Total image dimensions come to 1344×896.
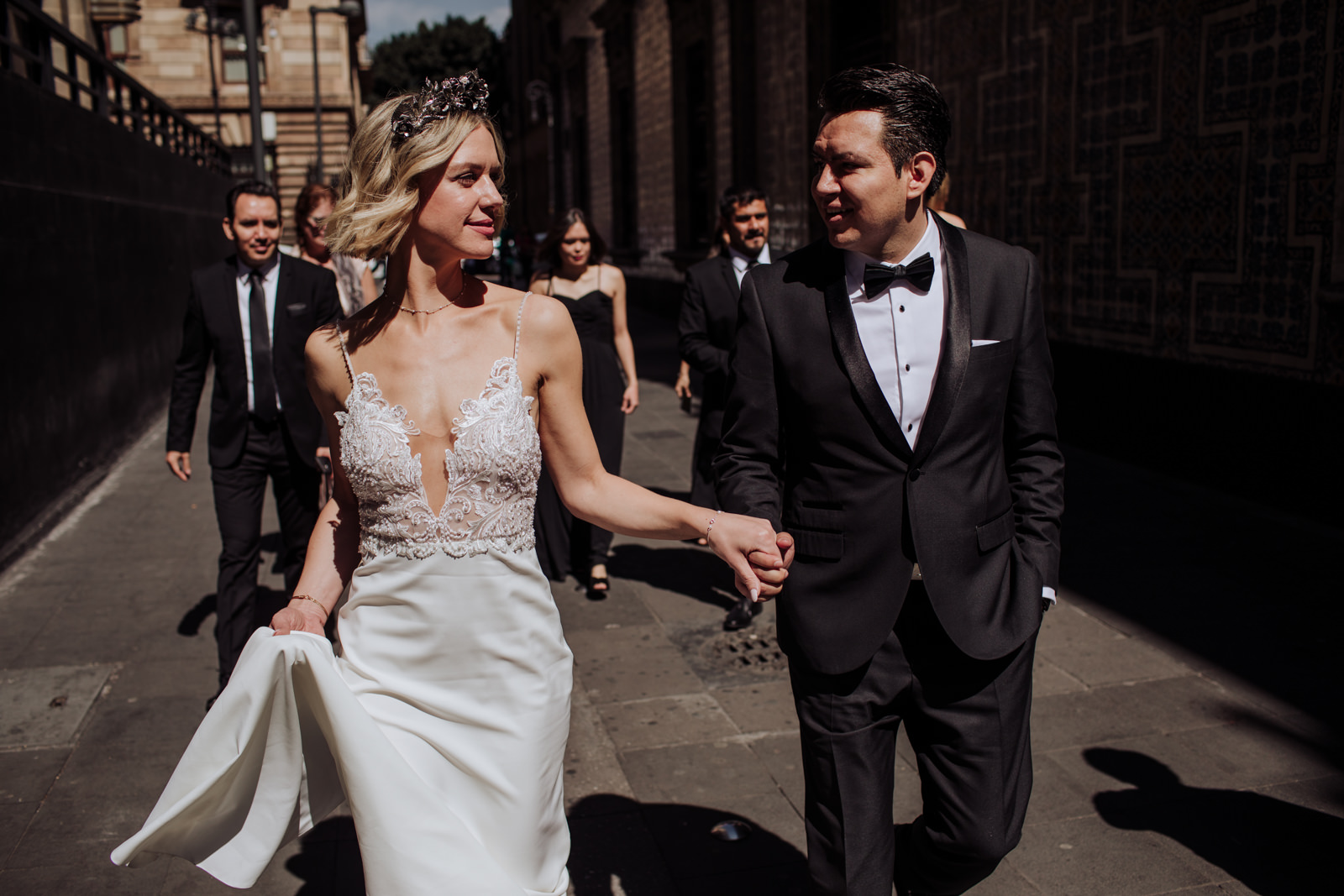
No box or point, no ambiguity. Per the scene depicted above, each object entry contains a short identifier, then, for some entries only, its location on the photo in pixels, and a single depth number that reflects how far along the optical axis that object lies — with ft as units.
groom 8.25
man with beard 19.15
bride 7.26
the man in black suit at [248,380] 15.80
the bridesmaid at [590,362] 20.85
